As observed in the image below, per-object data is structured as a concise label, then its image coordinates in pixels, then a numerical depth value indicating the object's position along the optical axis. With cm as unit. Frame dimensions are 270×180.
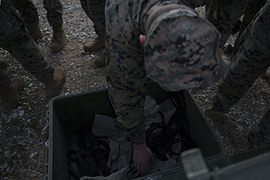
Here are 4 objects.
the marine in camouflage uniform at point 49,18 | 231
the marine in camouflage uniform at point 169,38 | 72
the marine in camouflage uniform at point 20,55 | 170
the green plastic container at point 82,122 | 133
